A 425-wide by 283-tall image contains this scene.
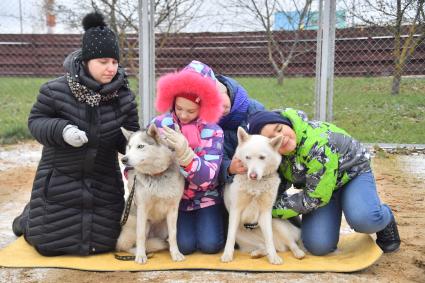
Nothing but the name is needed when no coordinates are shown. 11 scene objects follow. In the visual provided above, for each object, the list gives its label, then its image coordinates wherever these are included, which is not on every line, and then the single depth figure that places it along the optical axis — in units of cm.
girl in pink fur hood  299
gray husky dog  293
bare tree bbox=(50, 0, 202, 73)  685
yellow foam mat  296
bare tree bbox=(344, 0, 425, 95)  665
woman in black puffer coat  310
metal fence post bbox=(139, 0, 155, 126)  575
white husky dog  291
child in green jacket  306
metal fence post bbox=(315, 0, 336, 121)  558
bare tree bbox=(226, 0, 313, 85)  647
